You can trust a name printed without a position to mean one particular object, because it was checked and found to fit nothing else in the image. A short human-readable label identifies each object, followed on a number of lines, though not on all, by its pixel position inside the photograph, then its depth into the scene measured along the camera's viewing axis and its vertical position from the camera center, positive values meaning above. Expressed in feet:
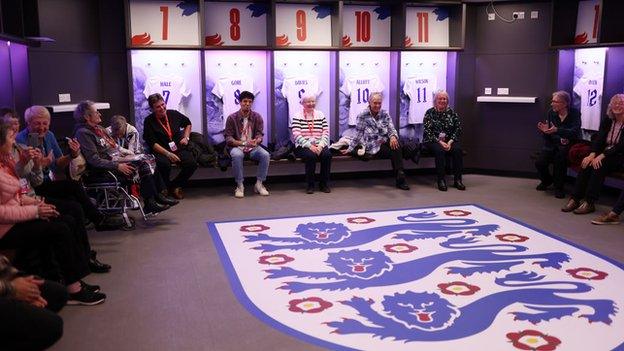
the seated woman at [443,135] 24.81 -2.29
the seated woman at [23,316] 7.39 -2.93
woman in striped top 24.17 -2.37
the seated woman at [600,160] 20.20 -2.69
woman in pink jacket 11.66 -2.86
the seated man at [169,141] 21.62 -2.15
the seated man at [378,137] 24.84 -2.32
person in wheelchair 17.37 -2.13
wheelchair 17.84 -3.42
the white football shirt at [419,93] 27.73 -0.58
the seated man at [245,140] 23.45 -2.31
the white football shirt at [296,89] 26.32 -0.35
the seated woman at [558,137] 23.20 -2.23
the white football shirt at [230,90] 25.52 -0.36
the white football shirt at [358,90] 27.12 -0.42
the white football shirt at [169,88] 24.54 -0.26
